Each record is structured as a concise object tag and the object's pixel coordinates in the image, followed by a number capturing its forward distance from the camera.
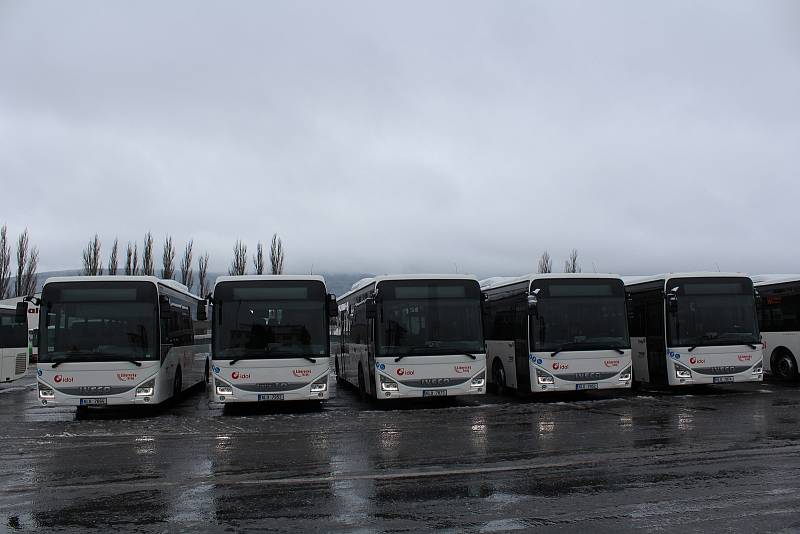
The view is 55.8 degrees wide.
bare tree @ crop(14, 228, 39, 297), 61.59
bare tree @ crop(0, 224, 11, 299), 60.50
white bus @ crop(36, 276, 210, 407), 15.52
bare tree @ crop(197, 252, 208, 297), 72.19
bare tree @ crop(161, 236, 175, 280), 68.75
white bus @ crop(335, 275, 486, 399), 16.55
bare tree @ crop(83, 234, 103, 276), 66.72
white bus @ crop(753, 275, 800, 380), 22.09
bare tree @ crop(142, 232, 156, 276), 67.75
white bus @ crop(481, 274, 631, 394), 17.44
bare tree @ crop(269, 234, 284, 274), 69.44
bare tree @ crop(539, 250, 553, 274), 67.88
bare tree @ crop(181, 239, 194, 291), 70.62
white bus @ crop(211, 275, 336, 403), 15.87
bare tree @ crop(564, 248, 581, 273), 65.81
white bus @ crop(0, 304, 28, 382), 23.95
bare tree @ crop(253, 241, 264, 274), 69.78
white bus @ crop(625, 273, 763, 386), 18.25
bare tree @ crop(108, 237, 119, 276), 68.25
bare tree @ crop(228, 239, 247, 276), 70.25
